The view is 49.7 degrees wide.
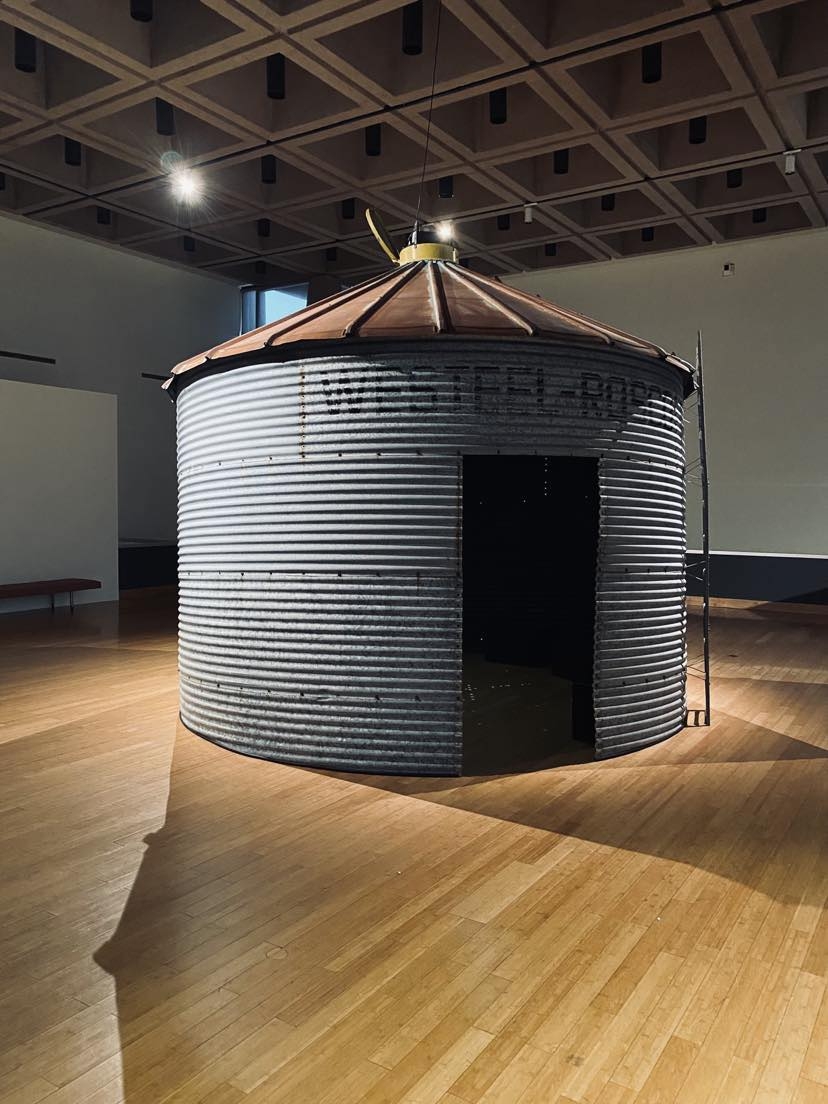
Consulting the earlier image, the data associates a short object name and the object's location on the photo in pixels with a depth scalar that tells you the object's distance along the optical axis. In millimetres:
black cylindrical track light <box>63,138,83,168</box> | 9125
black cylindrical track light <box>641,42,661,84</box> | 6918
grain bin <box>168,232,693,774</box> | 4223
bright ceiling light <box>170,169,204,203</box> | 9269
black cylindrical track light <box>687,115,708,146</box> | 8312
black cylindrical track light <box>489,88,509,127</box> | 7660
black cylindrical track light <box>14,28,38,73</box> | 6914
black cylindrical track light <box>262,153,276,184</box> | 9134
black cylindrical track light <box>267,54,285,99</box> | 7340
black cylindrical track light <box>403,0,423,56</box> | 6504
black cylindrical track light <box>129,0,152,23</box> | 6020
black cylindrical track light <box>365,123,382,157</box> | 8383
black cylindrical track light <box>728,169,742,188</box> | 9602
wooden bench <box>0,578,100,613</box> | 10258
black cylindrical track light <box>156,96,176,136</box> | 8055
